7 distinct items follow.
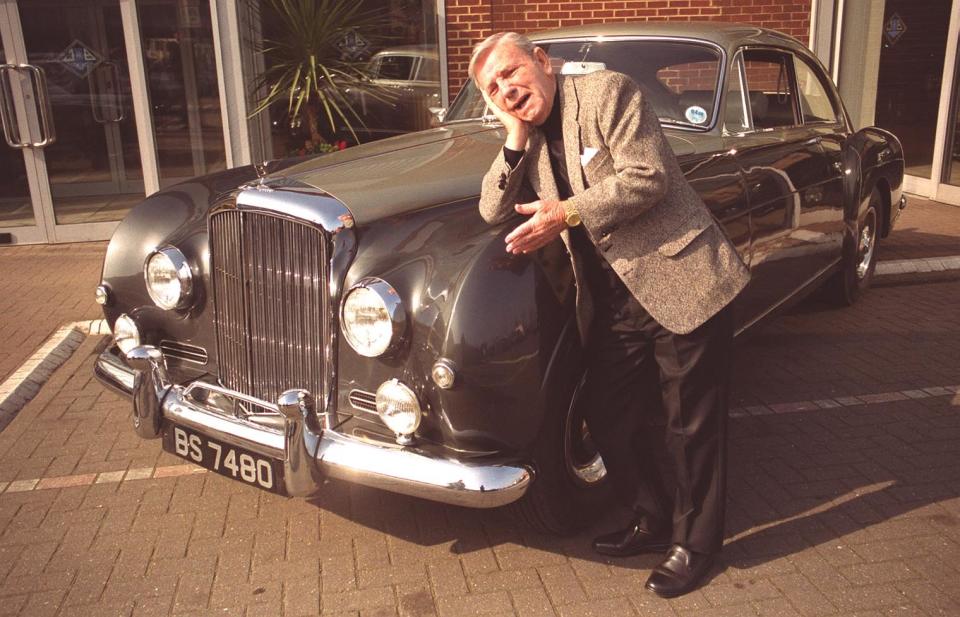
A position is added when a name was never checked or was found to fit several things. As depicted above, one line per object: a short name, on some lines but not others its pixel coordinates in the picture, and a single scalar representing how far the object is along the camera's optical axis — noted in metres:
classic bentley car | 2.75
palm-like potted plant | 7.73
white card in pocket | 2.67
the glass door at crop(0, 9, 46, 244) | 8.25
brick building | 8.41
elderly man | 2.61
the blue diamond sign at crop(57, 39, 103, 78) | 8.52
